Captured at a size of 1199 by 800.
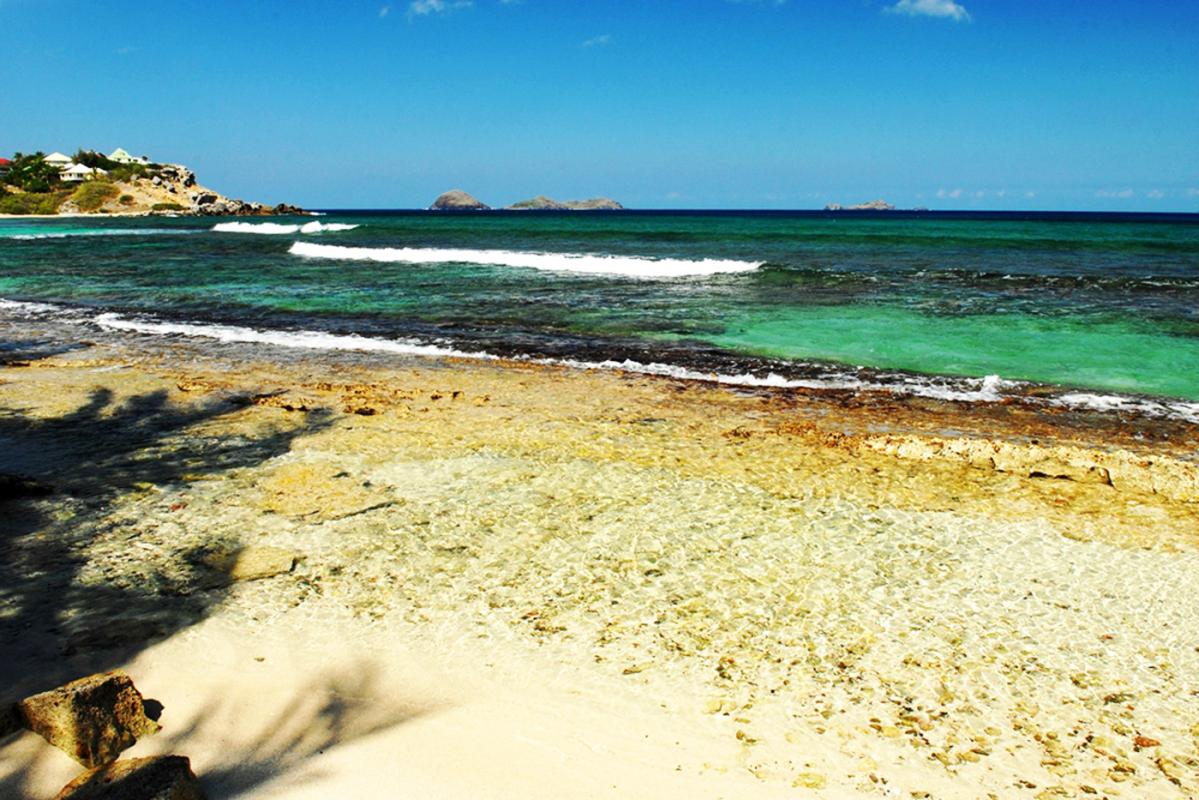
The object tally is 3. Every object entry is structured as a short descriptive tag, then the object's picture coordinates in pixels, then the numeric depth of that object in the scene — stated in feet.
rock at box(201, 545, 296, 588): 15.39
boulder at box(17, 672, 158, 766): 10.23
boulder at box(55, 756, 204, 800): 8.86
